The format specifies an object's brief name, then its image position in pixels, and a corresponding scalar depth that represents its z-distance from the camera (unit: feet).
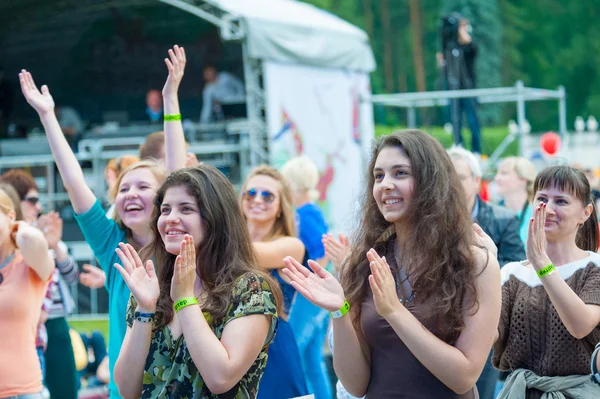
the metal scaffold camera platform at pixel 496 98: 33.88
